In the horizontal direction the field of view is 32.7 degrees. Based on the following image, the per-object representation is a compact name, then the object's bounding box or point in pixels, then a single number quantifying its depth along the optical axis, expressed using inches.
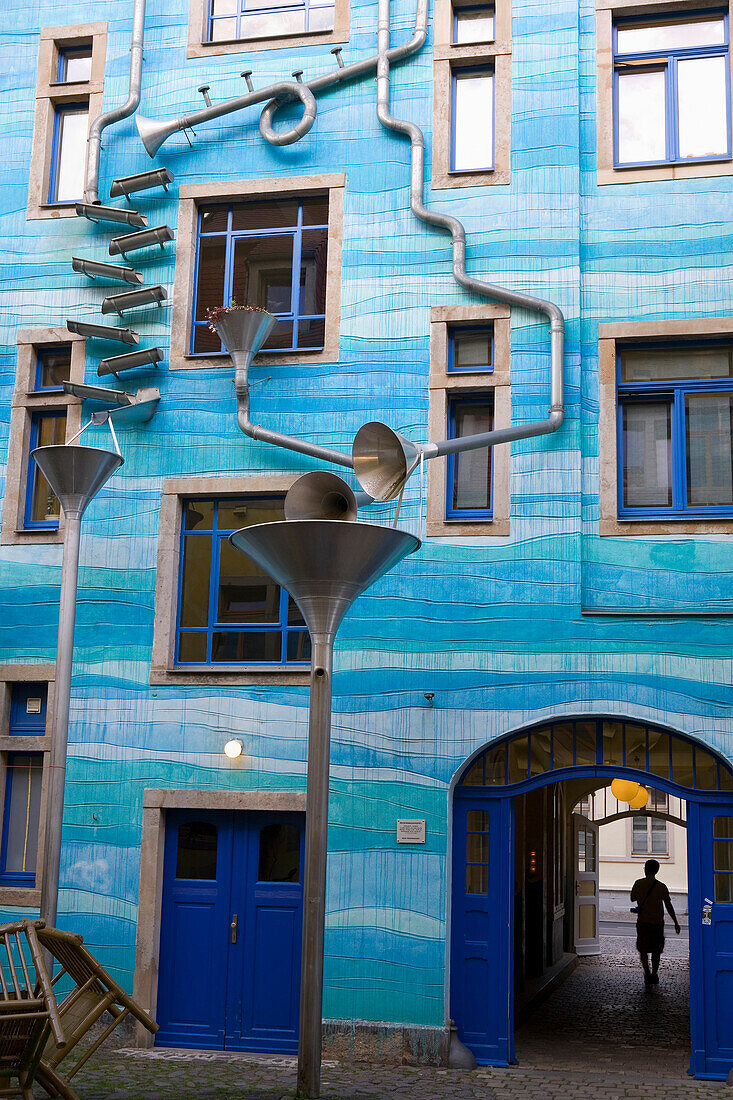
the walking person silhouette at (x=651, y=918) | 681.6
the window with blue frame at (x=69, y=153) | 581.0
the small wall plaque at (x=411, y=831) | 478.9
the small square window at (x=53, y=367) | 563.6
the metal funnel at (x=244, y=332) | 511.5
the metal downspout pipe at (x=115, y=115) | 559.5
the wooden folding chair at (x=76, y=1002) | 356.8
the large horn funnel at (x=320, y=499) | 402.6
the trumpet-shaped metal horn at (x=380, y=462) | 426.9
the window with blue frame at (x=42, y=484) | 550.0
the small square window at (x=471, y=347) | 521.0
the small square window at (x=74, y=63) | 590.9
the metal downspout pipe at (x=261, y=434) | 505.4
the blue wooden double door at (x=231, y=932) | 490.6
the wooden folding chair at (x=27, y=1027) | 306.8
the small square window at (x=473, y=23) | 552.7
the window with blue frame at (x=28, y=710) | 530.9
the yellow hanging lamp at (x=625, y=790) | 724.7
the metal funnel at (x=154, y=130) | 550.9
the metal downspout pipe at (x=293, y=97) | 539.8
